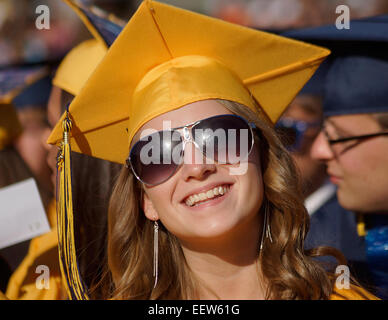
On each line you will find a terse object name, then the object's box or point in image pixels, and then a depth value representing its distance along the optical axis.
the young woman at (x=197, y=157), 3.49
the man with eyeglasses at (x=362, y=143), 4.95
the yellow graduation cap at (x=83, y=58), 4.95
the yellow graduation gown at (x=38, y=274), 4.88
